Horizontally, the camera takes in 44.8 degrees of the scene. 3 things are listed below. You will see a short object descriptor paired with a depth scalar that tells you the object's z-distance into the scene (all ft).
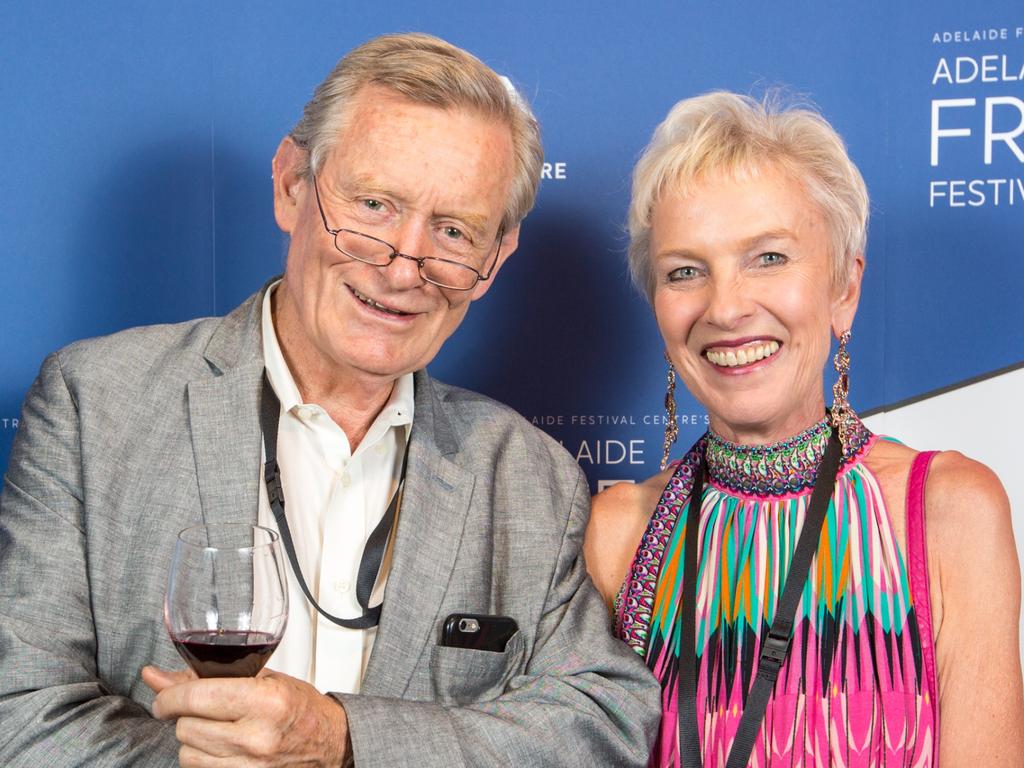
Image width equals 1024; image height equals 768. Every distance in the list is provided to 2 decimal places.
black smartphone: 7.68
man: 7.00
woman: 7.49
